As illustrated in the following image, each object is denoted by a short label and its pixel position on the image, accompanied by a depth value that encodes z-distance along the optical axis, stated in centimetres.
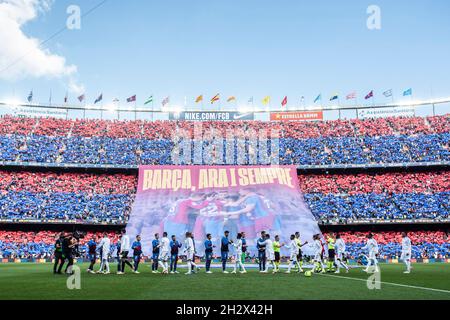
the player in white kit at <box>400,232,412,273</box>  2136
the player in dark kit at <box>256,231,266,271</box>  2129
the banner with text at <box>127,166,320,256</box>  4353
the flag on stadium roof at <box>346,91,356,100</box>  6506
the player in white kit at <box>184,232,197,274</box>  2109
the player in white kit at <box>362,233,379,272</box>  2012
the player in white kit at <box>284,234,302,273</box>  2096
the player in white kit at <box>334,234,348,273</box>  2197
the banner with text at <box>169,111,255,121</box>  6469
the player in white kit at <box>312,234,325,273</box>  2086
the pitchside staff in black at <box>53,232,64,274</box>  2098
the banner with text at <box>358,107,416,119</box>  6512
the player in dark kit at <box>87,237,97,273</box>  2112
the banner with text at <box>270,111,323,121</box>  6588
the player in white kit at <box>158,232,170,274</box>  2136
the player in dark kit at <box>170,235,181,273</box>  2142
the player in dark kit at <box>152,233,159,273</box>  2131
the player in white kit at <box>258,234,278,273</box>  2142
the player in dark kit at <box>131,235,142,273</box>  2110
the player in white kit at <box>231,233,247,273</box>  2147
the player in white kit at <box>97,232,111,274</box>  2081
